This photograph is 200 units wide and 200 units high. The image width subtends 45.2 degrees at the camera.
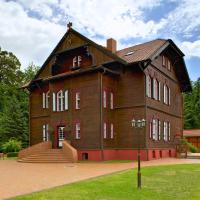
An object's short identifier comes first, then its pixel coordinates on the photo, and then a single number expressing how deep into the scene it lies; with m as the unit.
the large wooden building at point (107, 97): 18.42
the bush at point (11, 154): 23.13
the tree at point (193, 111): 41.63
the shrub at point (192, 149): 25.34
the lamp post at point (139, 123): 9.42
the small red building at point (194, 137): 30.67
